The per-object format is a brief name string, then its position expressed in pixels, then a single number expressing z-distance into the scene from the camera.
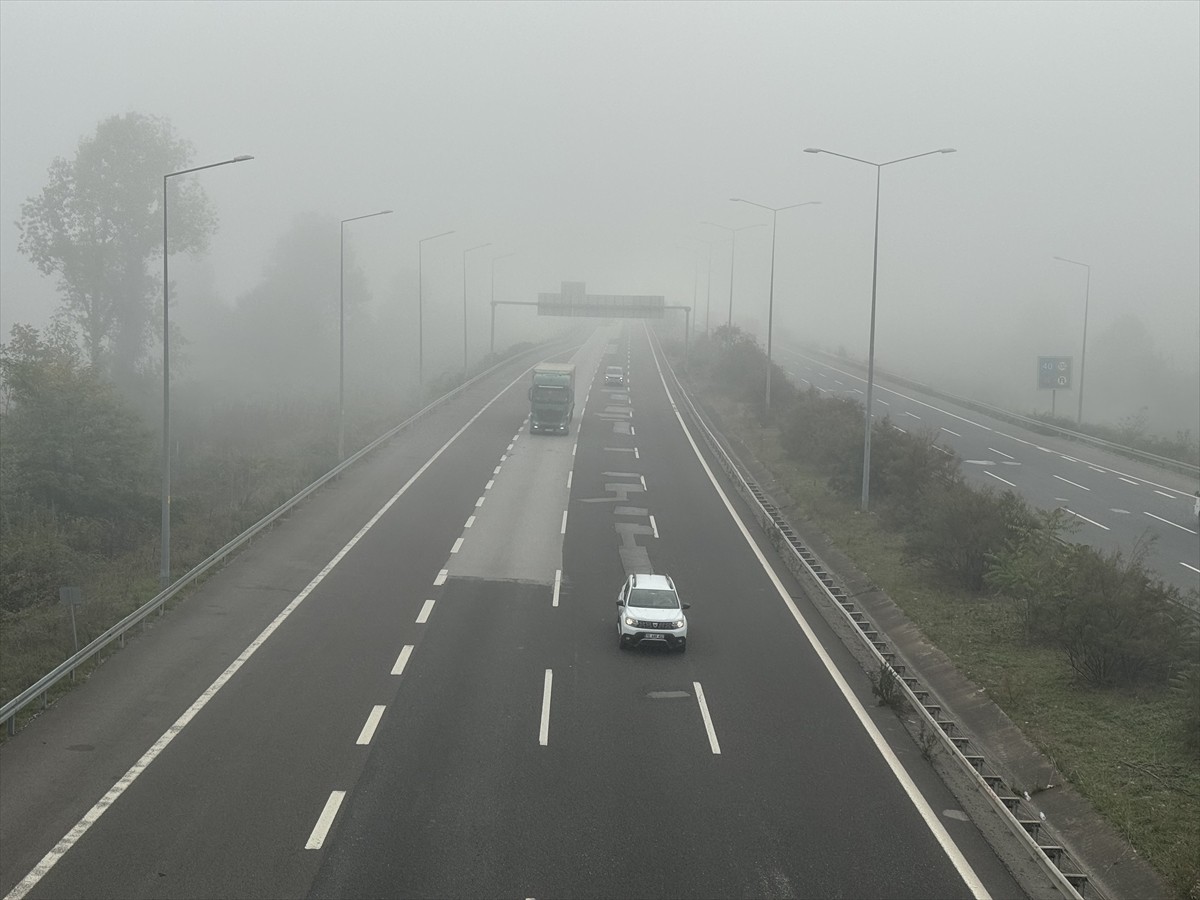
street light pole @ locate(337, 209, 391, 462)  43.28
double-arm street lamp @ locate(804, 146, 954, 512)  34.50
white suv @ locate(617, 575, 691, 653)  22.34
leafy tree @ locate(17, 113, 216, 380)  64.62
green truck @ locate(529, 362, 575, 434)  53.47
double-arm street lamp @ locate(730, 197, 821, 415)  46.13
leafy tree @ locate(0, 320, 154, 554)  34.97
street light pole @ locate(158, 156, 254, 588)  24.72
